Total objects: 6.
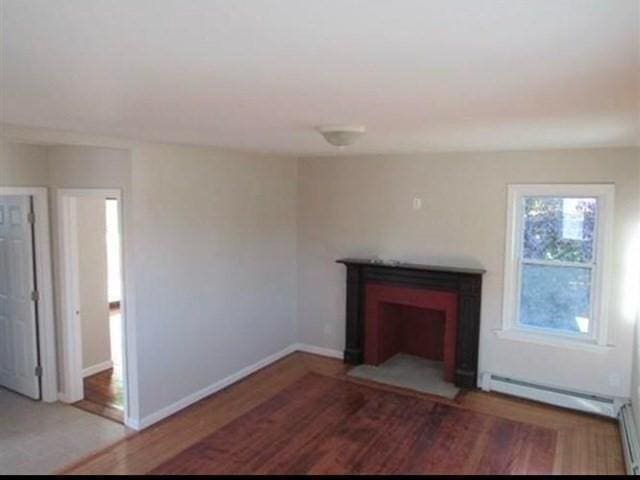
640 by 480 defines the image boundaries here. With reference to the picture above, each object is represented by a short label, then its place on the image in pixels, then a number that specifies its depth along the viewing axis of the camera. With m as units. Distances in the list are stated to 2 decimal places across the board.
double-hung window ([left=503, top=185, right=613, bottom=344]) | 4.39
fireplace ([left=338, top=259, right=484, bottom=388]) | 4.91
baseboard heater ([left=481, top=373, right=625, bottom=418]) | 4.39
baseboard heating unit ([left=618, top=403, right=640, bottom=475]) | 3.28
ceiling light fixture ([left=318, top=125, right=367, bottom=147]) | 2.94
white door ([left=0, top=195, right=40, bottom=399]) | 4.51
